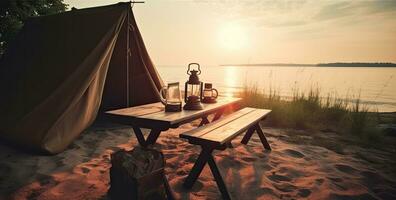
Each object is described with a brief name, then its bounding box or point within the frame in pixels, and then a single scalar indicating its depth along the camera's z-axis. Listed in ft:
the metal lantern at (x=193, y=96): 9.21
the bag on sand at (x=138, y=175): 6.17
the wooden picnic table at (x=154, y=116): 7.50
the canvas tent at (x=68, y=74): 10.76
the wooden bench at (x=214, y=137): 6.78
